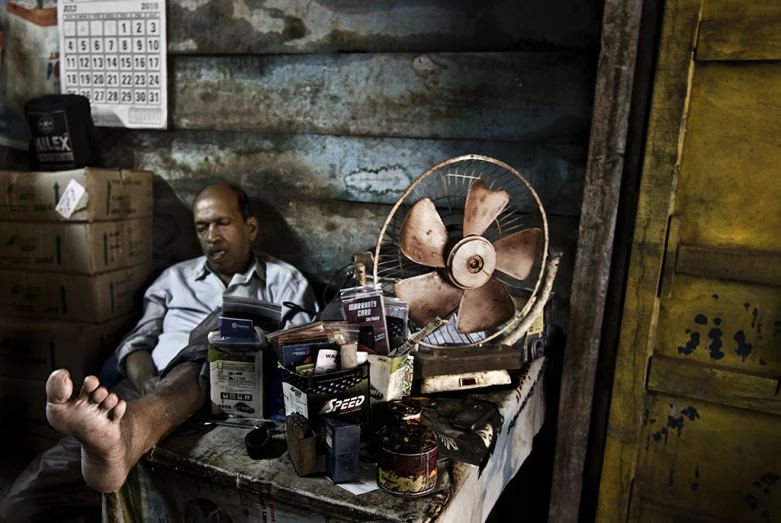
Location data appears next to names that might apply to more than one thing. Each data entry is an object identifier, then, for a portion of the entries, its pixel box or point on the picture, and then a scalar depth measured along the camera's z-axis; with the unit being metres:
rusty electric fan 1.65
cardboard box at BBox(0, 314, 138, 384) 2.30
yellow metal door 1.60
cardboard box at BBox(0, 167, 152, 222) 2.24
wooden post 1.69
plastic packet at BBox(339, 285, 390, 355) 1.47
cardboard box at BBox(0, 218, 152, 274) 2.27
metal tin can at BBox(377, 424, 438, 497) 1.15
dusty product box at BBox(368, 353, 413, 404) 1.42
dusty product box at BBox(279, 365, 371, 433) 1.26
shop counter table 1.15
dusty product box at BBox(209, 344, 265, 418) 1.43
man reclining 2.00
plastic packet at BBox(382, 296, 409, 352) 1.55
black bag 2.37
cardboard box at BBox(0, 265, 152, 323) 2.33
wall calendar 2.63
